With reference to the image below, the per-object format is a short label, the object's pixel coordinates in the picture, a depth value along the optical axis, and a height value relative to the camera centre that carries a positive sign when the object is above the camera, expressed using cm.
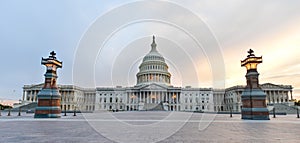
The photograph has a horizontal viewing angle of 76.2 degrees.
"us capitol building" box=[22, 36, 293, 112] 10150 -239
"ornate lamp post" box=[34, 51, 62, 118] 2142 -52
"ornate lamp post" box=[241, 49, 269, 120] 2056 -66
